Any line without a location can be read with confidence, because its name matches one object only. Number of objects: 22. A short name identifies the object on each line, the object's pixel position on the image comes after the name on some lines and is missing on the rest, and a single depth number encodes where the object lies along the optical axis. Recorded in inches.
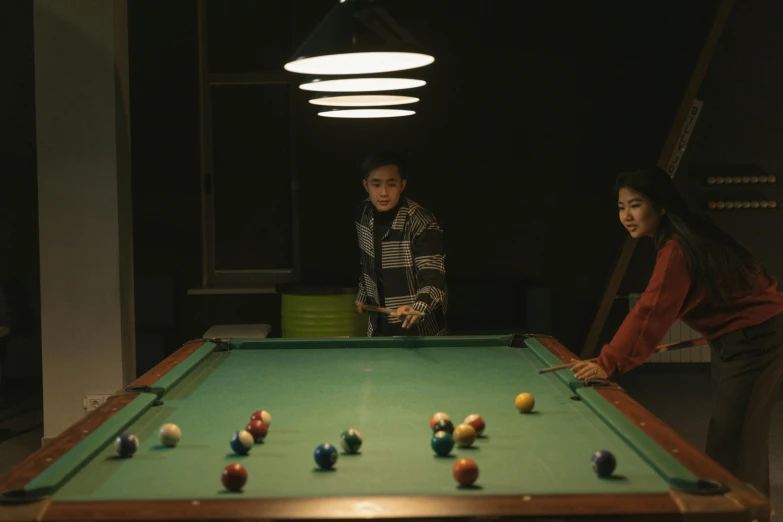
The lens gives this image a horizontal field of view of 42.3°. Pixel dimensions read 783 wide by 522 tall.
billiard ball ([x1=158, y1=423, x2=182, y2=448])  94.8
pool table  75.6
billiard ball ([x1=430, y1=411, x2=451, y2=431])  98.4
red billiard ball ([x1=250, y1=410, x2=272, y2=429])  100.3
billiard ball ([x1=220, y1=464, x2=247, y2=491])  79.7
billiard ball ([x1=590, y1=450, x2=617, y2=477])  82.4
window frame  274.7
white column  196.7
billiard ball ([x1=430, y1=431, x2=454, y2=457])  90.4
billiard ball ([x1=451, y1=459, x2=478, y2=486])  80.1
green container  235.1
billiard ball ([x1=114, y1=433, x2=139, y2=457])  91.1
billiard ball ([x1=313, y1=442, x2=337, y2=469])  85.8
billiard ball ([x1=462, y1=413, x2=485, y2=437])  97.2
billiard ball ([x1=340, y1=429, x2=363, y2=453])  91.3
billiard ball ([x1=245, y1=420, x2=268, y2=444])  95.7
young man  168.7
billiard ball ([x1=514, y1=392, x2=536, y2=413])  107.3
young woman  124.0
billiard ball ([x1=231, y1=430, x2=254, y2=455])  91.7
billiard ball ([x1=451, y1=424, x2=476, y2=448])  92.8
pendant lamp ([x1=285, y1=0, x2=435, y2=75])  99.7
